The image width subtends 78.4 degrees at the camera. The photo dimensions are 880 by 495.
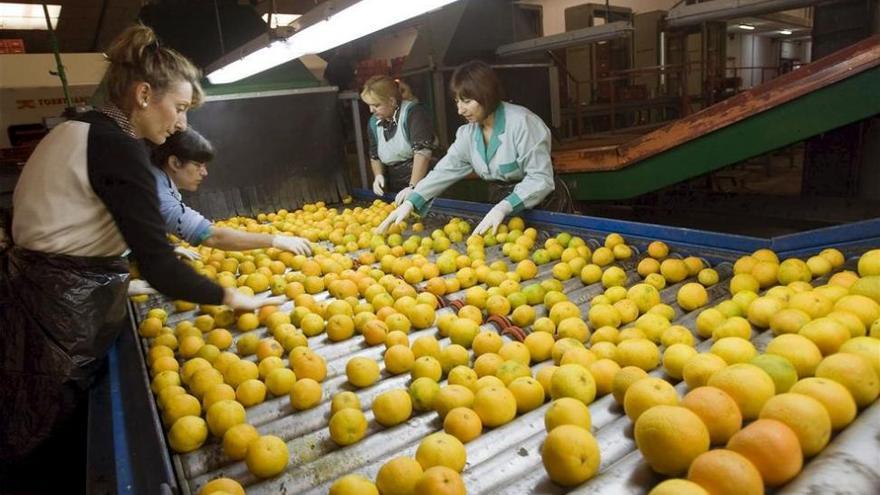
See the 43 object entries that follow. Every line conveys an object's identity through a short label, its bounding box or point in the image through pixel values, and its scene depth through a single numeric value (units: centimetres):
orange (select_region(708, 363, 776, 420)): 155
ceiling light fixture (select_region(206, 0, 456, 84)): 276
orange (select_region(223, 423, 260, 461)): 184
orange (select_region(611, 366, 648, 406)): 182
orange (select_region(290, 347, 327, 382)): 229
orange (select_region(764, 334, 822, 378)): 178
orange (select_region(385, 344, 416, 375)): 232
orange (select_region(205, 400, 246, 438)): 195
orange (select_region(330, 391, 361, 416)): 199
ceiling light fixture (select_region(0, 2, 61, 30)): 1246
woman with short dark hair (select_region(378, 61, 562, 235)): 418
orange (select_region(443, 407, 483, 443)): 179
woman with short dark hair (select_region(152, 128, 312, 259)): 376
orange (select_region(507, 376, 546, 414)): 194
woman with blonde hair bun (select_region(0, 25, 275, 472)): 225
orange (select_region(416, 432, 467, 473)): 159
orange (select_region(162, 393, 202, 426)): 203
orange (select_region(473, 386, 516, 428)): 185
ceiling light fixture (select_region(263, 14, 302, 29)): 1608
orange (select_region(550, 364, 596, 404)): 187
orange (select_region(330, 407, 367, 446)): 187
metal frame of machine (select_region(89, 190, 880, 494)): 140
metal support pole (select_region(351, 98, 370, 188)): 732
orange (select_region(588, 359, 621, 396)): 196
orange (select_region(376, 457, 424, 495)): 151
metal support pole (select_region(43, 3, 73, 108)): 512
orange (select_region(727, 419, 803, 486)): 128
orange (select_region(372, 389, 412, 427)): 195
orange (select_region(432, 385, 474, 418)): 192
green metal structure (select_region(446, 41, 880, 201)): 405
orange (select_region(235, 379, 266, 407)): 218
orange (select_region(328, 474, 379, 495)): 149
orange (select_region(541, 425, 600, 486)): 145
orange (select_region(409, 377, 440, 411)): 202
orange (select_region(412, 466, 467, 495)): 142
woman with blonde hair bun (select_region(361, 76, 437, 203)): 564
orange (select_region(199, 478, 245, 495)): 156
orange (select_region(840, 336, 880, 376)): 165
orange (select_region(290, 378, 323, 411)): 213
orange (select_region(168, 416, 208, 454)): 190
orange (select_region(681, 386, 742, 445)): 148
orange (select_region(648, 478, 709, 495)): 121
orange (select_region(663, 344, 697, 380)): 196
